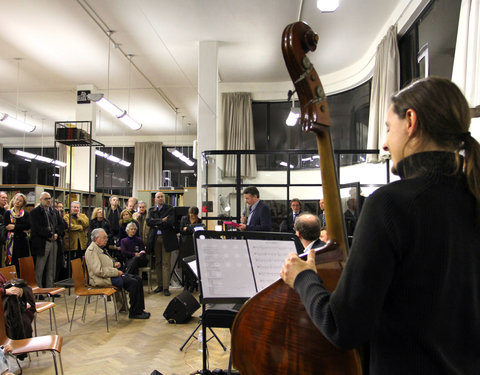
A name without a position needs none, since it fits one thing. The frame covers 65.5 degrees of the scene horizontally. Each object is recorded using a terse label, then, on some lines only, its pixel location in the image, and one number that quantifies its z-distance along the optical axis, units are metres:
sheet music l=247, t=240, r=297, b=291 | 1.54
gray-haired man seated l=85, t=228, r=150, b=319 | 4.40
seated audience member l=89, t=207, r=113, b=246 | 6.28
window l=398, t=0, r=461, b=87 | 4.02
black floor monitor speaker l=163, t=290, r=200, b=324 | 4.34
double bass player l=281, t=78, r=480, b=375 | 0.65
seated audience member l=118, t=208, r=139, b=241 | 6.16
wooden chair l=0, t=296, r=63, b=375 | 2.37
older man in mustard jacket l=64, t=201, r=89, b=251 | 6.25
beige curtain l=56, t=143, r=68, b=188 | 12.67
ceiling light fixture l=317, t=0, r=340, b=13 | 4.13
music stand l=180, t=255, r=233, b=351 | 2.86
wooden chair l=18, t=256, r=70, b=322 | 4.11
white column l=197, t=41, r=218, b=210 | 6.51
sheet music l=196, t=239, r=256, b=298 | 1.70
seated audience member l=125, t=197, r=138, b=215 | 6.79
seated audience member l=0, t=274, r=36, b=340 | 2.75
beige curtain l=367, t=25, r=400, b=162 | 5.14
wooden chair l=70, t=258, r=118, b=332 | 4.20
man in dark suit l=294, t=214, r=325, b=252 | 2.59
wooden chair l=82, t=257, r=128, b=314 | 4.41
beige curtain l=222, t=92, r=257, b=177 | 8.22
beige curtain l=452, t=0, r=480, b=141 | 2.71
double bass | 0.76
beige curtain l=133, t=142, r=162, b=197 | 12.91
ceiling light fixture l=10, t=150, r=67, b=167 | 9.34
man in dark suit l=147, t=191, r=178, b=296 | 5.81
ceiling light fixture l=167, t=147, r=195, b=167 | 10.25
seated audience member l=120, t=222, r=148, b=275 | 5.43
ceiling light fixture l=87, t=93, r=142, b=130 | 5.91
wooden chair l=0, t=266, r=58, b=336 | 3.40
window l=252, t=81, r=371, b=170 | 7.79
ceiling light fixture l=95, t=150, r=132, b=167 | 10.66
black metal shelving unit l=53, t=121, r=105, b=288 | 6.80
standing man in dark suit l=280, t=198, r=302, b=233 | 5.82
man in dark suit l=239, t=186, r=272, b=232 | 4.58
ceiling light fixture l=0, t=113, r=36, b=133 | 7.39
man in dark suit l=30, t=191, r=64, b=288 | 5.31
